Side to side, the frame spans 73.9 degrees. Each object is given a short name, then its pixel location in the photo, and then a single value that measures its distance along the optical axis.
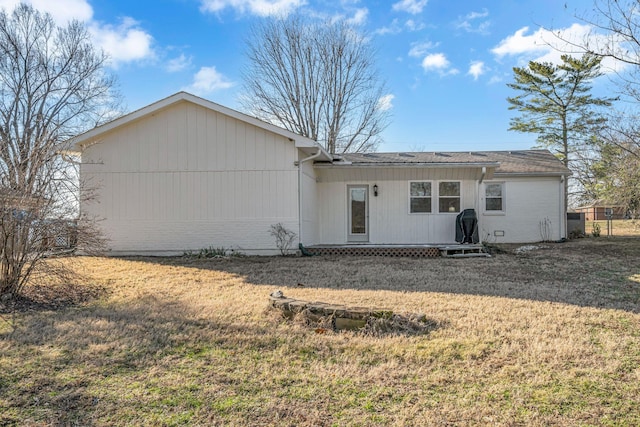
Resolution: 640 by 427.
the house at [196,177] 10.95
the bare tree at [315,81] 24.17
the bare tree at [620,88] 8.75
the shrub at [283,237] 10.91
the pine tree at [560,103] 21.09
